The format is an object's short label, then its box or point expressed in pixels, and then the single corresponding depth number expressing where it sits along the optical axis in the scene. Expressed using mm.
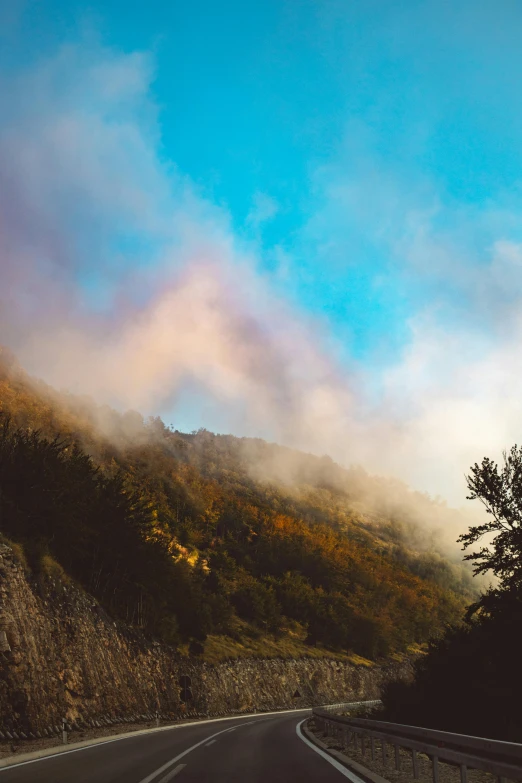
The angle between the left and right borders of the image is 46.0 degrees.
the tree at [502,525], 24656
